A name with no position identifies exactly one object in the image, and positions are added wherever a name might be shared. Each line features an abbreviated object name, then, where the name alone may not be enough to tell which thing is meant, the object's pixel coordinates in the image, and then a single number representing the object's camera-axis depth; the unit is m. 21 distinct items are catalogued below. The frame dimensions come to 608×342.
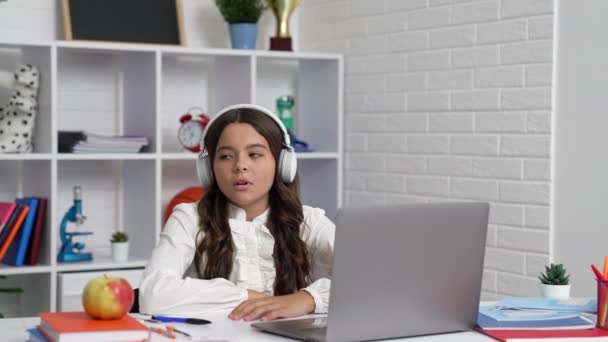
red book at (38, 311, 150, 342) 1.52
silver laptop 1.61
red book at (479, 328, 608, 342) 1.70
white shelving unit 3.65
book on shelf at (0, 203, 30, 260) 3.53
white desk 1.68
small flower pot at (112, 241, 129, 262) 3.77
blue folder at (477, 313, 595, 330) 1.80
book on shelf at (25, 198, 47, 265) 3.61
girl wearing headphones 2.28
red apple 1.60
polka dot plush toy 3.56
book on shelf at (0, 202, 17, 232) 3.52
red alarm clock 3.95
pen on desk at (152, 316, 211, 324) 1.82
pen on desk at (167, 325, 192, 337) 1.69
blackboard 3.79
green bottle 4.20
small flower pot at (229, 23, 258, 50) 4.06
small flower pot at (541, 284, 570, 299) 2.06
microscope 3.71
